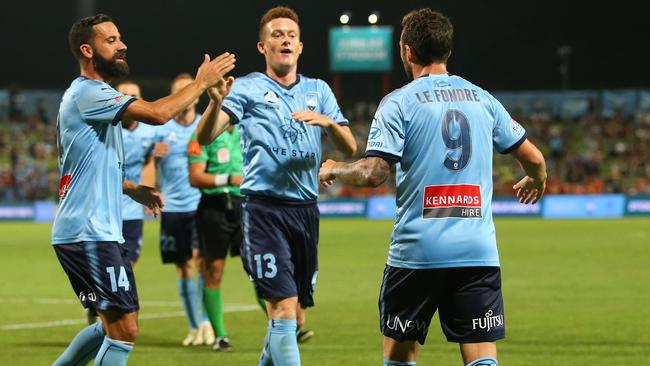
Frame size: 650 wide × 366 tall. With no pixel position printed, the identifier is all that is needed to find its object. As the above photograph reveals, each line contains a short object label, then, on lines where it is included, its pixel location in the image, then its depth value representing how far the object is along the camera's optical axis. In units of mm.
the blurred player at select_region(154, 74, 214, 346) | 11125
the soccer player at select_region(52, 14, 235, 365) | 6629
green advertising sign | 51031
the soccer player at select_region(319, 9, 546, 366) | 5773
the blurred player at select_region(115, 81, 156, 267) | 11086
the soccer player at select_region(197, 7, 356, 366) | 7648
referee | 10469
